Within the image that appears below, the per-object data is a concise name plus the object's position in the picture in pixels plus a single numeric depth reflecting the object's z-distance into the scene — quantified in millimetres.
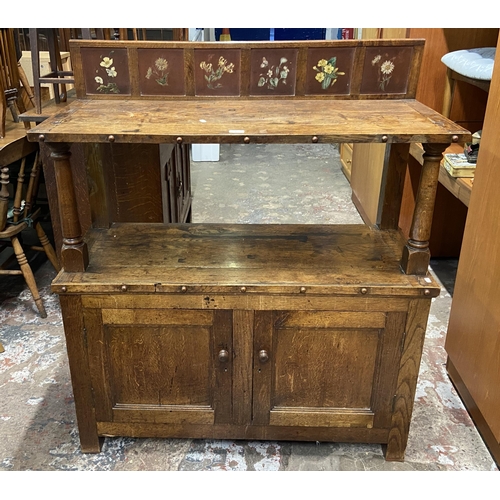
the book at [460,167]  2580
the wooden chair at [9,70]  3231
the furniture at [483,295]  1972
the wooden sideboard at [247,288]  1718
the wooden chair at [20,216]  2721
